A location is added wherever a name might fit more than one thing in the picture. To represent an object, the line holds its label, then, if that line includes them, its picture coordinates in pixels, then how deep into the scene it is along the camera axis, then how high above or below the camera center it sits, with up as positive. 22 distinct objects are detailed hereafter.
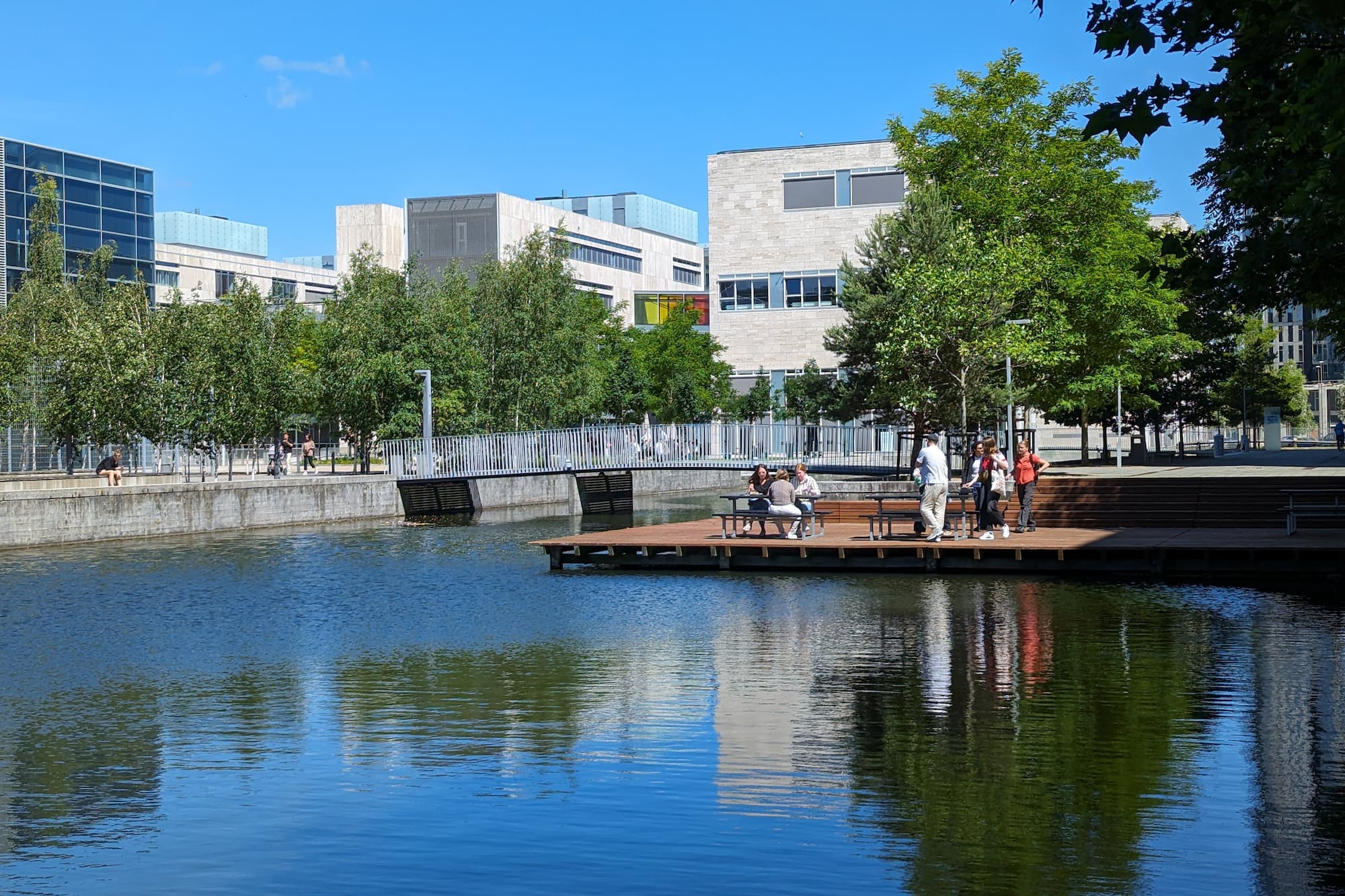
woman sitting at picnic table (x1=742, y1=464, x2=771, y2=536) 26.58 -0.55
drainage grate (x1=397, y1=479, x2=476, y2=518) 46.28 -0.98
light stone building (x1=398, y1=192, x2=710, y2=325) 104.25 +16.93
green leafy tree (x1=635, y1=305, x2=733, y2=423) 66.50 +4.17
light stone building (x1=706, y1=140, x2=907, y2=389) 70.56 +10.76
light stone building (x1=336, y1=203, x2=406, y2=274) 117.06 +18.92
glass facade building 71.25 +13.65
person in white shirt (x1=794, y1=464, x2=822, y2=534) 27.23 -0.52
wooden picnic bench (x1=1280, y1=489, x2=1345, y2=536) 24.20 -0.95
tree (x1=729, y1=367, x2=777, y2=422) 66.25 +2.62
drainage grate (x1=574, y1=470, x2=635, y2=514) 50.41 -1.01
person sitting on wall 39.94 +0.08
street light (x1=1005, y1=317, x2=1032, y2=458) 38.99 +2.19
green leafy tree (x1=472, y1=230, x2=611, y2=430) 54.22 +4.28
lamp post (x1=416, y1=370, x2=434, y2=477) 45.92 +1.13
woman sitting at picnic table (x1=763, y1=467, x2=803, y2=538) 26.22 -0.65
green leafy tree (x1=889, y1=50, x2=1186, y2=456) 44.25 +7.56
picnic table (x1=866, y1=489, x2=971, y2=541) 25.14 -1.02
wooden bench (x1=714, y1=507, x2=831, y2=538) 25.78 -1.07
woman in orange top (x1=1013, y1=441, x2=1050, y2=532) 26.22 -0.39
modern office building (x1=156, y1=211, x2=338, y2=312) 110.75 +16.68
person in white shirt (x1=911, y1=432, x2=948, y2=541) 23.75 -0.43
